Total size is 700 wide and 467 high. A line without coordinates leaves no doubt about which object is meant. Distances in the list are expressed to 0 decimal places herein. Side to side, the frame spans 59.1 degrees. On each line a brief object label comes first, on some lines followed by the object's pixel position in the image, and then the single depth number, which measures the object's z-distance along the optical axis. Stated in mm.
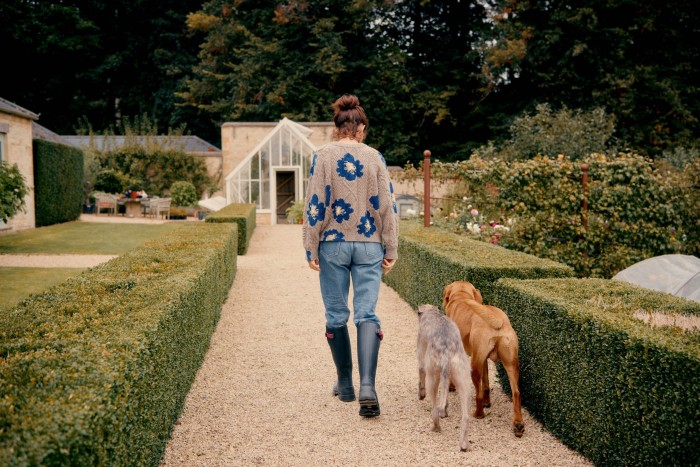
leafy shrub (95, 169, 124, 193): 26594
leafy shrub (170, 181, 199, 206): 25641
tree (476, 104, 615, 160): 19750
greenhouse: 23672
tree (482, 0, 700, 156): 25531
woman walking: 3949
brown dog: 3727
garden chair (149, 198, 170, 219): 23750
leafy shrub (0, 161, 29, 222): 12156
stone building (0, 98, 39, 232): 16047
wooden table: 24470
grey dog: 3529
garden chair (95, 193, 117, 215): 24625
